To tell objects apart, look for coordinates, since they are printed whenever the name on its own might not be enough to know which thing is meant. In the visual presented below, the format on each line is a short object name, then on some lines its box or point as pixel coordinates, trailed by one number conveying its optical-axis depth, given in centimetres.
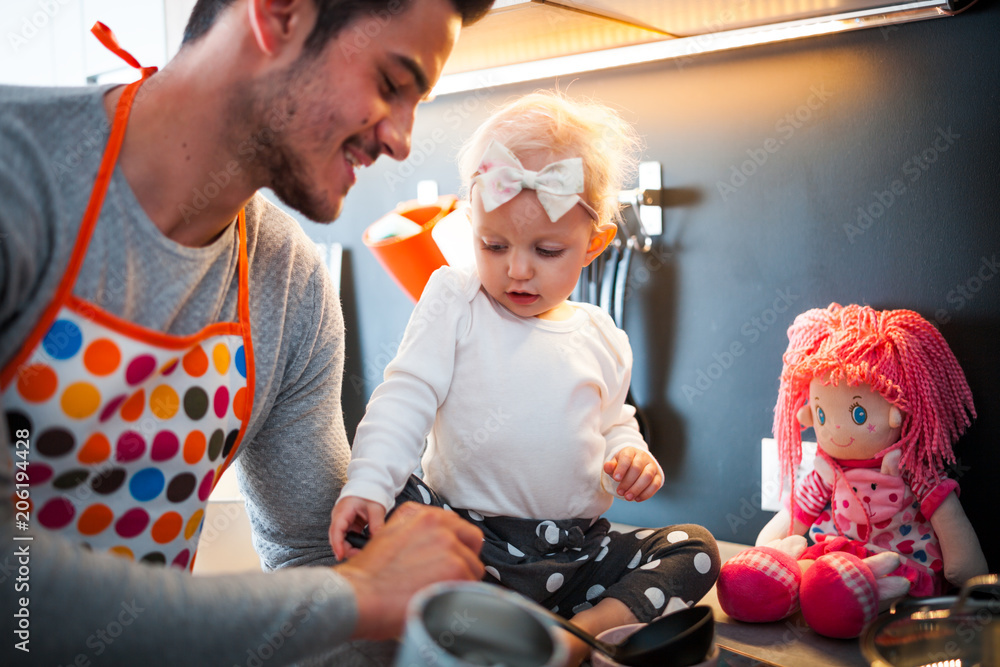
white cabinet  153
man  56
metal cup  44
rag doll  104
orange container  153
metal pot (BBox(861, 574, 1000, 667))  54
